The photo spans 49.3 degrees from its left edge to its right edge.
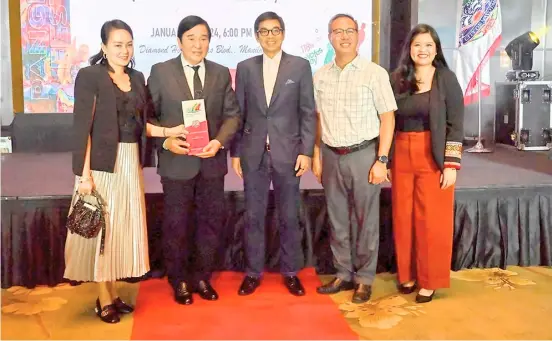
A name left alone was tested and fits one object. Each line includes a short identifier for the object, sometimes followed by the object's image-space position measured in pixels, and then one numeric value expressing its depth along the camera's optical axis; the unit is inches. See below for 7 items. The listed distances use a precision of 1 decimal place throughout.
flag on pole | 216.4
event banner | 199.5
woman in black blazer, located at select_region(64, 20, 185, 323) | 92.7
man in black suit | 99.4
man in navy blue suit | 102.8
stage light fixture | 222.1
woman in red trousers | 102.6
